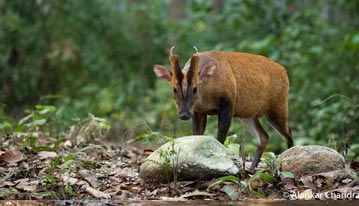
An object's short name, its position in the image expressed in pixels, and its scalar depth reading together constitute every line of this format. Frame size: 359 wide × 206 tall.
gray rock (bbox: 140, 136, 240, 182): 13.00
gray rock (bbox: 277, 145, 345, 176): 13.61
